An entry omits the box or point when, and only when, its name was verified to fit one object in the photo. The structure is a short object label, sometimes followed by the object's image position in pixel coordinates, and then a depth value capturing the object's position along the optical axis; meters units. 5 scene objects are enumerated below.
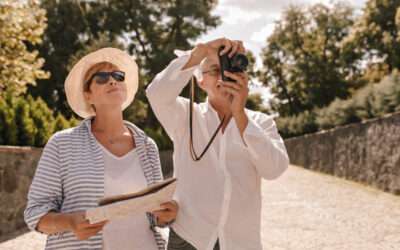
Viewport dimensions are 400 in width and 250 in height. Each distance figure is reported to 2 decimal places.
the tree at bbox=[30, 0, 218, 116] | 33.16
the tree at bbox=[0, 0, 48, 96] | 10.48
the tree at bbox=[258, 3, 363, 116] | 37.62
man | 2.58
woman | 2.70
